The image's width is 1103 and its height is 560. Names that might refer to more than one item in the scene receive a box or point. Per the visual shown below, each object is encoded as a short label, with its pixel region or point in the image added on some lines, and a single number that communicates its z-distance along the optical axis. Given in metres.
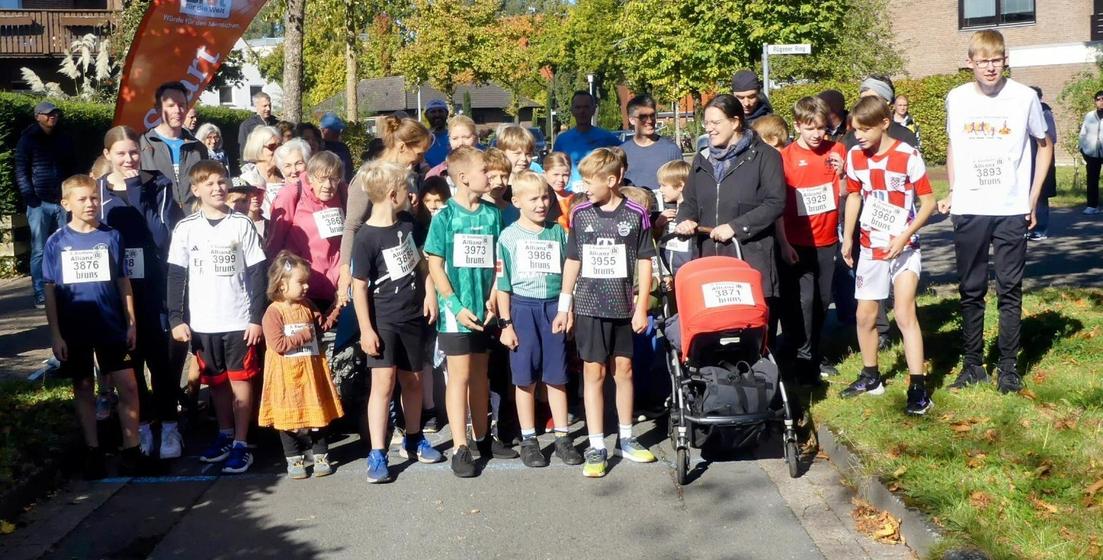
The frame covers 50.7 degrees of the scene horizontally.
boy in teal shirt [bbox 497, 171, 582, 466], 7.01
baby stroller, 6.58
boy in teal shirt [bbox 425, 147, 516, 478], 6.90
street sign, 16.40
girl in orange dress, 7.00
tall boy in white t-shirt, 6.99
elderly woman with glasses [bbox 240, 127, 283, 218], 9.04
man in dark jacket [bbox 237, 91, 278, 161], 14.57
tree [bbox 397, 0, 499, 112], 66.25
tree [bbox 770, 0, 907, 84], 38.41
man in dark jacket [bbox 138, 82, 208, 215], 9.08
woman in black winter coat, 7.25
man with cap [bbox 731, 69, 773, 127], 8.96
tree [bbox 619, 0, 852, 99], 35.41
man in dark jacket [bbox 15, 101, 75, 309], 12.24
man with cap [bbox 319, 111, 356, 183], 13.12
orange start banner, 10.48
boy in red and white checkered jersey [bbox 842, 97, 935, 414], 7.15
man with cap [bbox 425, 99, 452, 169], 11.79
